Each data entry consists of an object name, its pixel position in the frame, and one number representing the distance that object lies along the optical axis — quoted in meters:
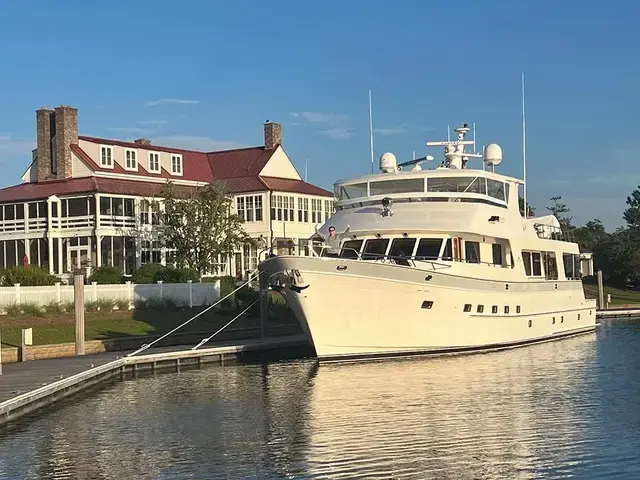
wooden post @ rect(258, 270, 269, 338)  29.90
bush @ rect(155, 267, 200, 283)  41.28
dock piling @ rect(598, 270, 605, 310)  54.14
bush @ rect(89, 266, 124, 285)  40.00
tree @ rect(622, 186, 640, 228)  99.56
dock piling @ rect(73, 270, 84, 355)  27.86
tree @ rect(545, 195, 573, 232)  95.38
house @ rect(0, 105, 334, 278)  49.81
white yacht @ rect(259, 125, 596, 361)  25.98
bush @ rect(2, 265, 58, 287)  36.44
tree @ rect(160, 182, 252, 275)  46.63
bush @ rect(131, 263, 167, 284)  41.25
